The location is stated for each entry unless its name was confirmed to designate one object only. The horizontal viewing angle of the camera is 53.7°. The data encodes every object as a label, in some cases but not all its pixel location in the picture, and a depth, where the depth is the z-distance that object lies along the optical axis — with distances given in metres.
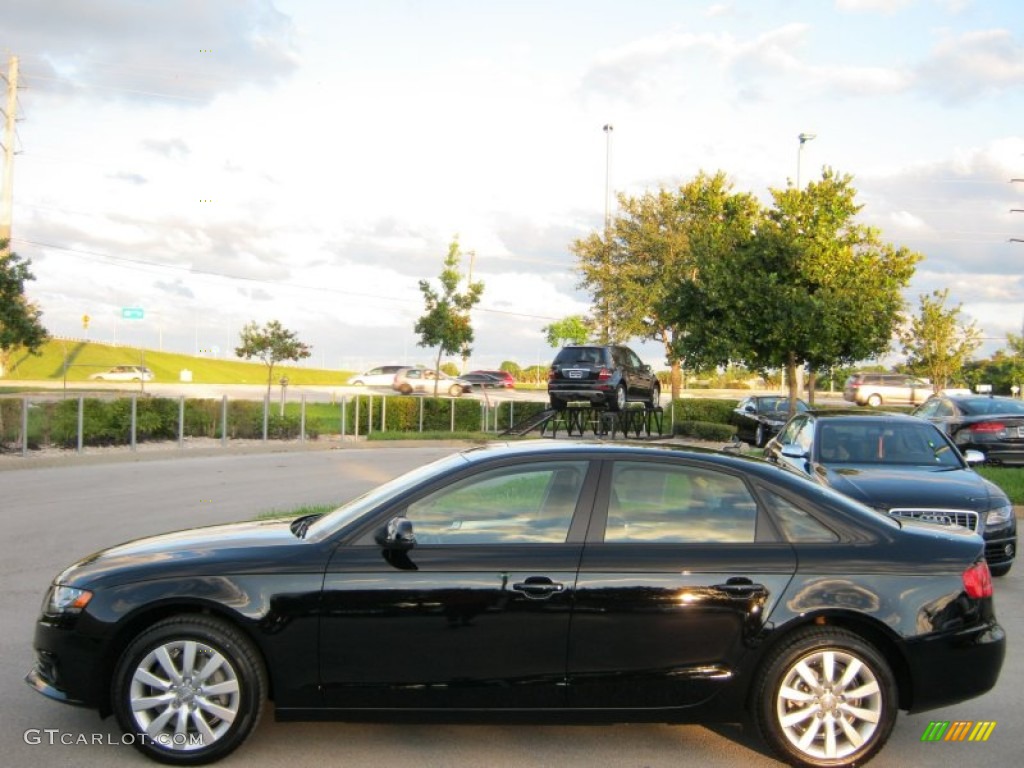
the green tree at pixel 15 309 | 26.31
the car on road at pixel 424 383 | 51.09
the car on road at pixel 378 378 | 56.03
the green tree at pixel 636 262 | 41.75
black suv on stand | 25.58
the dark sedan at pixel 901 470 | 8.57
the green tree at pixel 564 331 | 65.14
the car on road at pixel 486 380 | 63.16
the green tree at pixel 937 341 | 41.66
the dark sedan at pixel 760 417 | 26.27
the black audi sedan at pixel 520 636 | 4.68
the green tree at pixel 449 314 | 36.22
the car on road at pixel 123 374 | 57.34
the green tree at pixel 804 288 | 23.70
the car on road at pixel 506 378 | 64.45
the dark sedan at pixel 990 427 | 17.42
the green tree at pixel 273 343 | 35.72
